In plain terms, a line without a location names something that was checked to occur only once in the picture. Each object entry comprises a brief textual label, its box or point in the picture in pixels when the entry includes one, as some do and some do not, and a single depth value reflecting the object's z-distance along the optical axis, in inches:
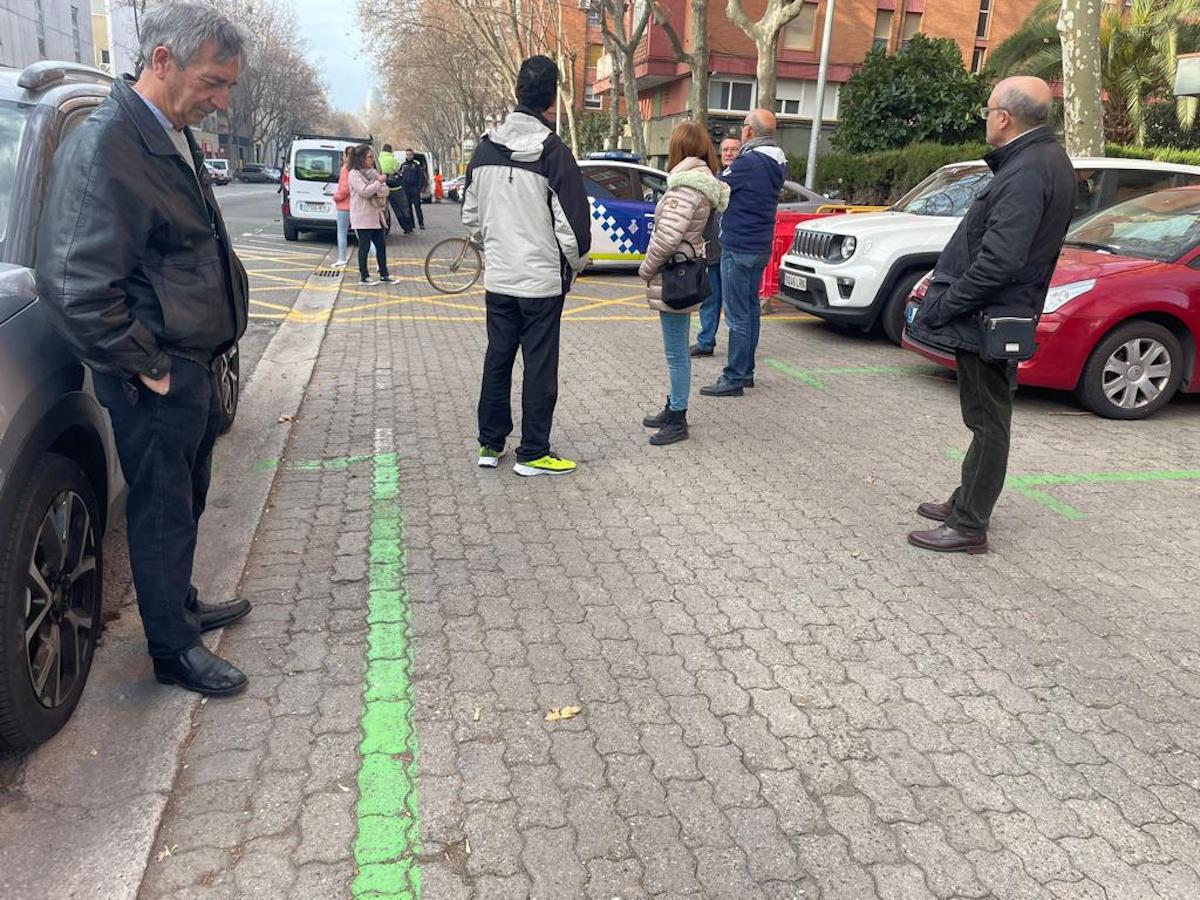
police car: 560.1
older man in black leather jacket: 100.1
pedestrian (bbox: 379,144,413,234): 767.1
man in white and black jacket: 190.2
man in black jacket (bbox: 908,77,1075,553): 154.6
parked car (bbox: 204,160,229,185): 2314.2
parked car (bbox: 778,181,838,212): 533.6
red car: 258.7
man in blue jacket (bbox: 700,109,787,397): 281.7
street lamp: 844.6
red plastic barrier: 420.8
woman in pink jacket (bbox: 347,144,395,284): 512.7
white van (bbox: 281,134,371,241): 737.0
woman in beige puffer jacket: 224.4
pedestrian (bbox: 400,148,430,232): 868.0
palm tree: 772.6
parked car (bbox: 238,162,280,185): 2878.4
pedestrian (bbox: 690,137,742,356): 293.7
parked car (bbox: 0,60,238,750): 100.7
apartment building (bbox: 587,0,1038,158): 1406.3
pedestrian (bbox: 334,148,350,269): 526.0
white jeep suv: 354.3
